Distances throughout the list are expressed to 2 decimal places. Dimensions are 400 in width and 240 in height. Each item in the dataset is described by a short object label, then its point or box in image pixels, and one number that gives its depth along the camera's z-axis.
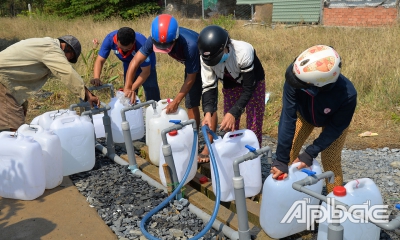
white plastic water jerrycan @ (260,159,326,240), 2.62
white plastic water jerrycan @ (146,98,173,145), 4.13
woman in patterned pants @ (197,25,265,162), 3.12
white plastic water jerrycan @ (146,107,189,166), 3.88
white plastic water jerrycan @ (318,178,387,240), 2.31
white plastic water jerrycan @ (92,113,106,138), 4.90
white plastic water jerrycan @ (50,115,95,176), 3.90
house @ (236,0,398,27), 12.80
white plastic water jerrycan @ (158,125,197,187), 3.39
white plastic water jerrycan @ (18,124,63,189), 3.62
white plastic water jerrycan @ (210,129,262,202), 3.12
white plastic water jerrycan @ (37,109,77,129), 4.04
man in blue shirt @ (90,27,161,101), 4.48
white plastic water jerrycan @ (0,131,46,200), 3.45
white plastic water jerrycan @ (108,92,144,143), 4.55
